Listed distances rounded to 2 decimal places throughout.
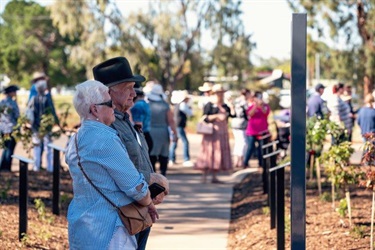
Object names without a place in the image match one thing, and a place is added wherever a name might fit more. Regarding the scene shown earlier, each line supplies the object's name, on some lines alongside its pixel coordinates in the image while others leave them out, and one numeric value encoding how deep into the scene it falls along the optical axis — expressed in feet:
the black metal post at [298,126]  17.85
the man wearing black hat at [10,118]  49.32
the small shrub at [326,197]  39.90
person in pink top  61.52
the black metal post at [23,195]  28.86
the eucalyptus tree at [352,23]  121.08
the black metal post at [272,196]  32.58
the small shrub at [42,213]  32.65
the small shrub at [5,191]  37.06
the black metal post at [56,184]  35.37
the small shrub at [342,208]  33.44
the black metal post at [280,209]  27.04
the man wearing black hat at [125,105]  19.84
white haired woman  17.03
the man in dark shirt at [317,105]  54.85
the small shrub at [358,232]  30.01
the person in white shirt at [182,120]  63.57
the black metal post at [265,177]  43.08
